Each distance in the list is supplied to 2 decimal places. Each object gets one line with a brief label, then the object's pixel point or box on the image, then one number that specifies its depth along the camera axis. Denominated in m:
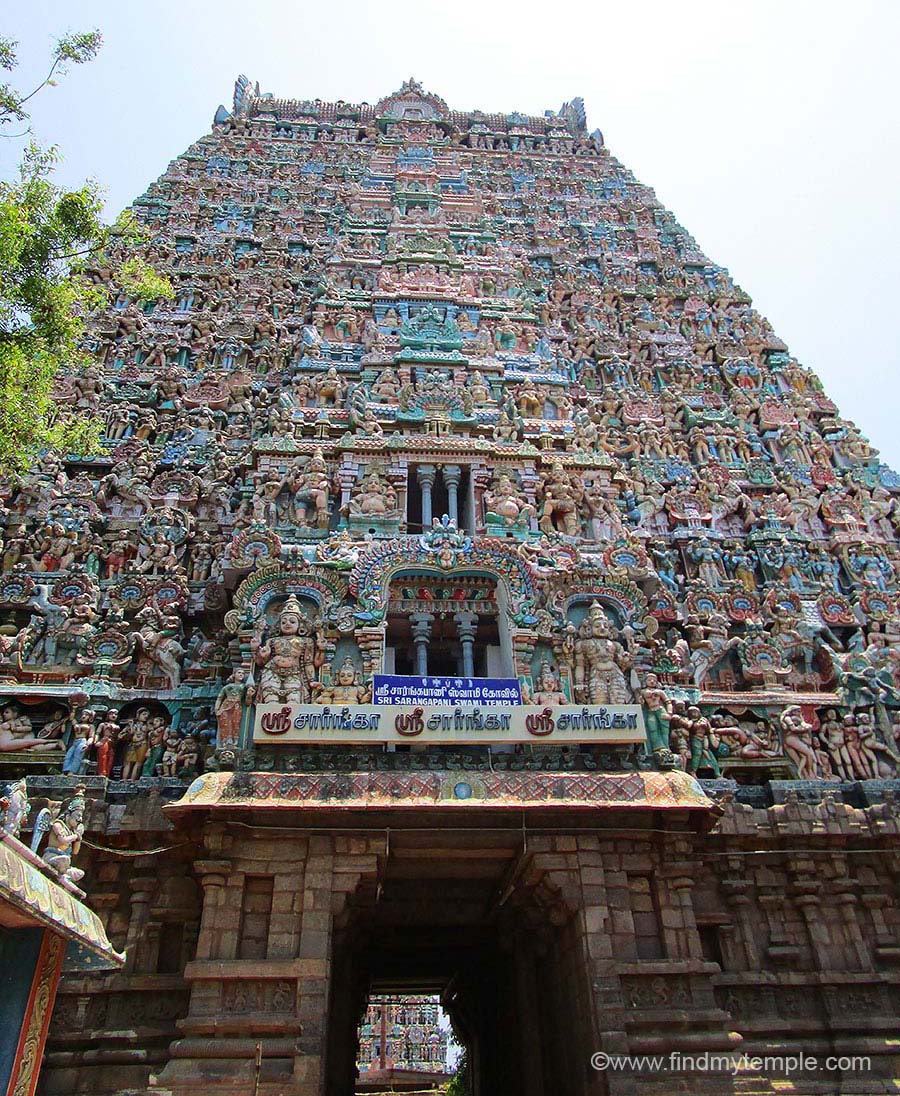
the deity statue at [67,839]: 7.70
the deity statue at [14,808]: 6.79
